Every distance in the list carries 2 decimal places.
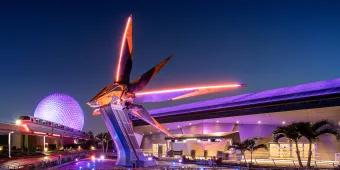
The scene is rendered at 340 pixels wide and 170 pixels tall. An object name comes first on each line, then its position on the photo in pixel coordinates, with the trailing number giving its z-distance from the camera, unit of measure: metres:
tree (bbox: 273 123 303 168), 43.50
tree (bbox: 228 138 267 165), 52.19
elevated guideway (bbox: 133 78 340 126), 48.97
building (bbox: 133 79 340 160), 50.57
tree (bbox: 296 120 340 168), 42.26
